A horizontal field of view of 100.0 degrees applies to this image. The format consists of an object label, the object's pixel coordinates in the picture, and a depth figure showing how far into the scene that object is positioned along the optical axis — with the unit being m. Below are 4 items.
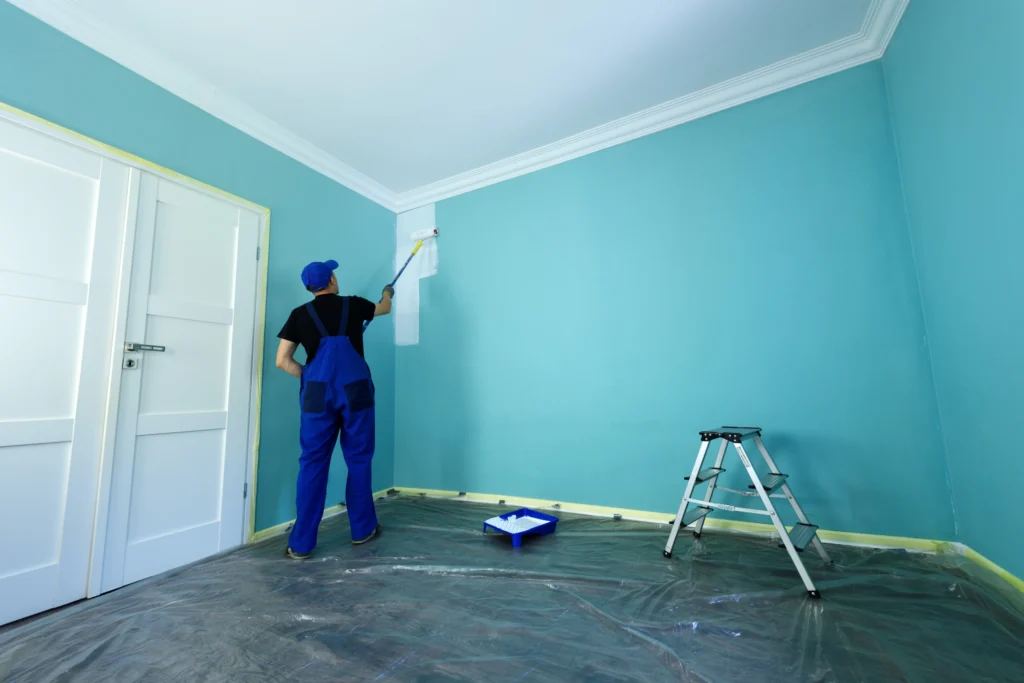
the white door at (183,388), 2.00
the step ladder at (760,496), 1.66
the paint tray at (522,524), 2.25
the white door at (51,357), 1.68
